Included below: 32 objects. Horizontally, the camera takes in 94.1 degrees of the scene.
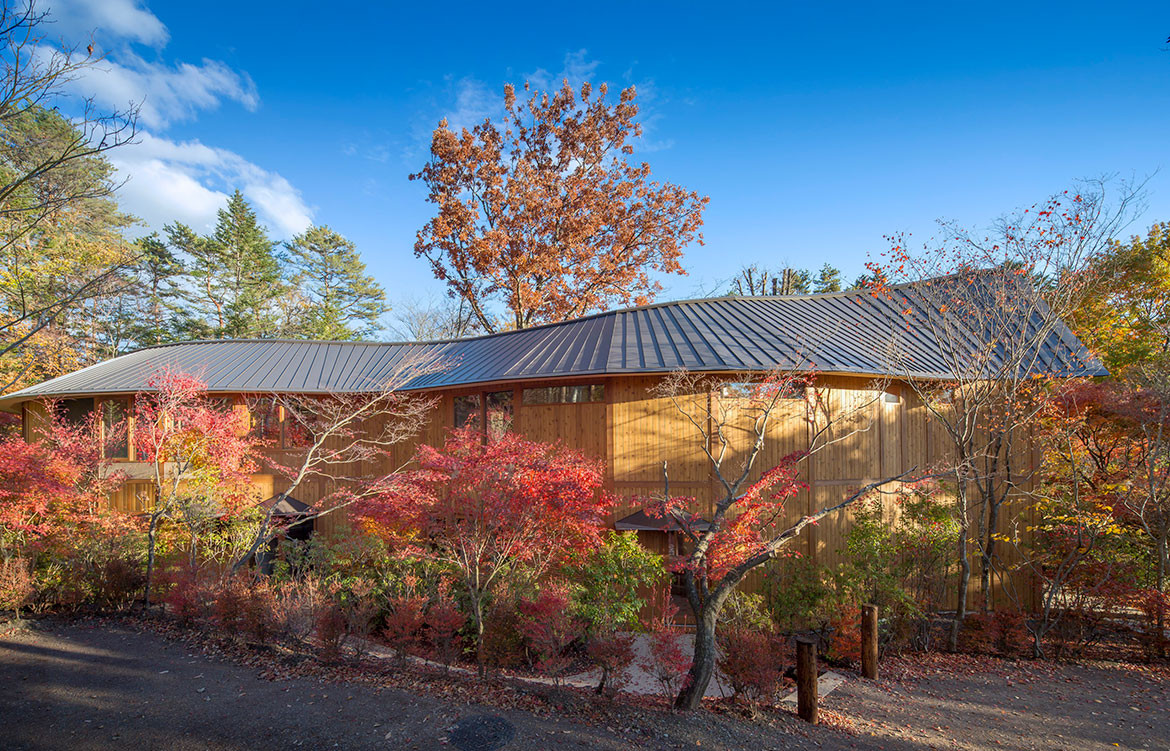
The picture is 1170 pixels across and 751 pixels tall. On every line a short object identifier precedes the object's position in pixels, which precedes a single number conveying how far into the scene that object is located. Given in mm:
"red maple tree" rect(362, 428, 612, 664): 7324
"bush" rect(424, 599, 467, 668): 6787
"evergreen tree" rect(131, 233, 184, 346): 26266
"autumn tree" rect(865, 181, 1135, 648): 8844
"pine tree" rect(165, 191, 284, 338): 27688
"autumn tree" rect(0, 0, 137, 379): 5148
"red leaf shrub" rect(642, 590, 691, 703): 6230
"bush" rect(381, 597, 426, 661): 6805
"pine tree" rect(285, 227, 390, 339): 32656
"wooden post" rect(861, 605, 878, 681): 7797
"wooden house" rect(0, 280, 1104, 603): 9961
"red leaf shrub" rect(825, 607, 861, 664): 8125
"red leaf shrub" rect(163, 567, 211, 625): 8016
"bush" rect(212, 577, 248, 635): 7508
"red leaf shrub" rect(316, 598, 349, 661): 6941
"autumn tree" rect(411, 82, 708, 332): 21609
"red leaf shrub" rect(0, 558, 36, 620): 8367
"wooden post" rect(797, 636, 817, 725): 6406
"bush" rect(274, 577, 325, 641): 7227
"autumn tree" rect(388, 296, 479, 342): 30422
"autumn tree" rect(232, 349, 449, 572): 12656
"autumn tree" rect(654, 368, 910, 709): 7102
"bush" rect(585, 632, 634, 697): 6176
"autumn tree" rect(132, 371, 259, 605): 9023
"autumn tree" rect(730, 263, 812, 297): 29447
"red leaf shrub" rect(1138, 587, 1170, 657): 8219
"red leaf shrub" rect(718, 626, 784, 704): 6316
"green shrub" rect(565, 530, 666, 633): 8055
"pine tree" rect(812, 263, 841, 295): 33750
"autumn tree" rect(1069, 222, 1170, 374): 15086
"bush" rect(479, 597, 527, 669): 6910
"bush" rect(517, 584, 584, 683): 6465
